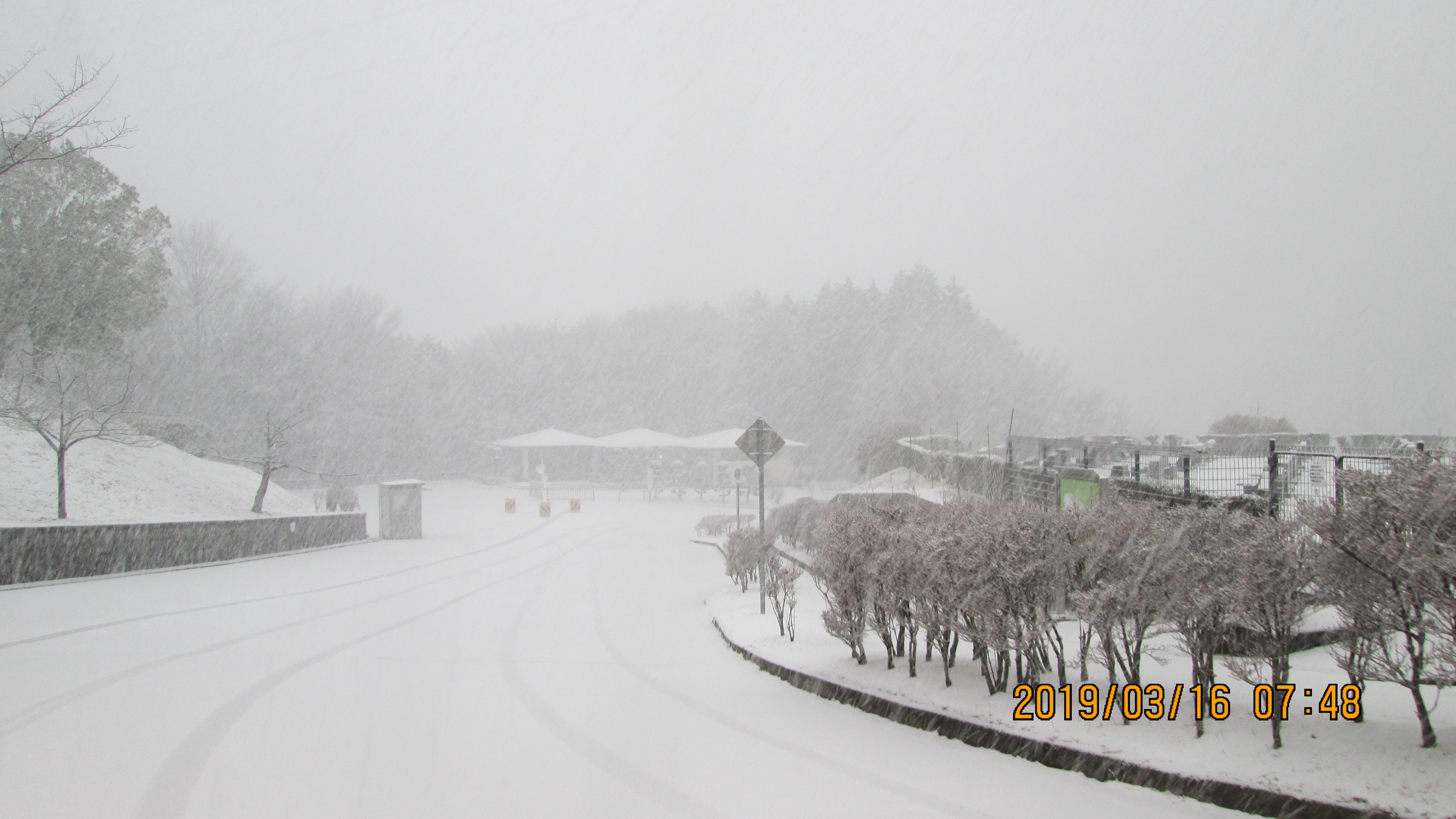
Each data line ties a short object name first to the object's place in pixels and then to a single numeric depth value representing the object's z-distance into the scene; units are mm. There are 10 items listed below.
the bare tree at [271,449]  23047
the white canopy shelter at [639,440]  39594
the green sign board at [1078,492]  11133
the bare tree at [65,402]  17859
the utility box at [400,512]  24250
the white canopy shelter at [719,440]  37375
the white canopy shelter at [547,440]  40750
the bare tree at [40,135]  12039
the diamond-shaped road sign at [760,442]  12133
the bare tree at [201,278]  40938
